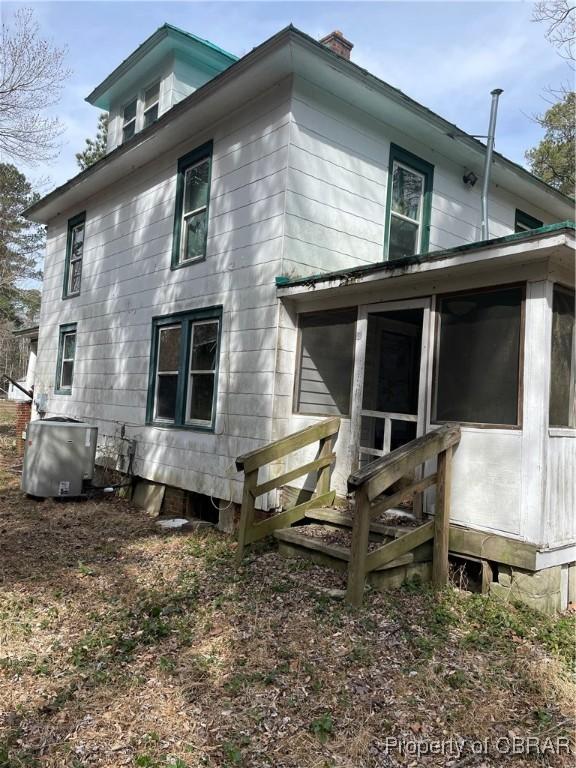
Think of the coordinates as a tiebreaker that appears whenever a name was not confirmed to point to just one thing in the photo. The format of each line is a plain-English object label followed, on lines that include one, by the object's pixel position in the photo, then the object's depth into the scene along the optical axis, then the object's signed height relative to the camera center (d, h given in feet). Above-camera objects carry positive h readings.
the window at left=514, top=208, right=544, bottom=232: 32.01 +12.11
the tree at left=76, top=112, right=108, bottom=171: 88.43 +40.91
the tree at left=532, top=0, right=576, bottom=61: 27.71 +20.91
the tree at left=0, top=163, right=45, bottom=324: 102.47 +30.98
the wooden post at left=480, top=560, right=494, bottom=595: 14.66 -4.22
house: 14.71 +4.25
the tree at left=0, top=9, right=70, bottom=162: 40.09 +24.32
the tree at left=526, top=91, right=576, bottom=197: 62.44 +32.68
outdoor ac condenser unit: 27.55 -3.39
